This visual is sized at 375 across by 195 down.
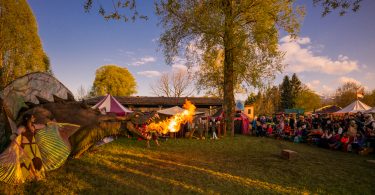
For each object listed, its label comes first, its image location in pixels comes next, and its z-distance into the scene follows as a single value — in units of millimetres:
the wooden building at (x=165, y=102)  38438
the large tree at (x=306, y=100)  75688
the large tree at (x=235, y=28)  19641
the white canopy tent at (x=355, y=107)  25159
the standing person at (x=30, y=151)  6188
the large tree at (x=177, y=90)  57844
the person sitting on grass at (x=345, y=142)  14469
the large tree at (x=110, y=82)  63156
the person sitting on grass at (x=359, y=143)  13814
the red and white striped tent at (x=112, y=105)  20375
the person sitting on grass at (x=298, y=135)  19142
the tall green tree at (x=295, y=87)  73000
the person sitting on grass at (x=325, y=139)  16094
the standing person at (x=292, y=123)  22252
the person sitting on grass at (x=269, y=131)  23234
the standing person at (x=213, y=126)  19631
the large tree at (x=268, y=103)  74562
